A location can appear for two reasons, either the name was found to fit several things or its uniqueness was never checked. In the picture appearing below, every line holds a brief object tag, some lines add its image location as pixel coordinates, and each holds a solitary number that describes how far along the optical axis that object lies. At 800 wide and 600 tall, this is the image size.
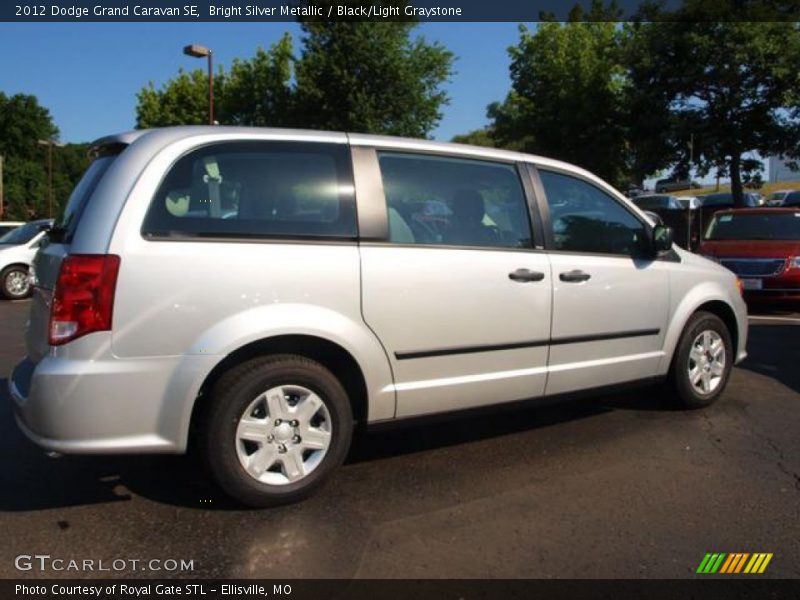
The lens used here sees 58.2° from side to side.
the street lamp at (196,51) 19.75
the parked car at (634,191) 35.66
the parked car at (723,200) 21.46
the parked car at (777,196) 30.24
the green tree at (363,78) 23.08
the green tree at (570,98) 22.64
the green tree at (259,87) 28.73
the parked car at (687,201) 24.65
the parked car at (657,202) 23.89
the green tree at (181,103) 33.88
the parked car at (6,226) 16.08
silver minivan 3.03
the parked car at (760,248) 9.70
